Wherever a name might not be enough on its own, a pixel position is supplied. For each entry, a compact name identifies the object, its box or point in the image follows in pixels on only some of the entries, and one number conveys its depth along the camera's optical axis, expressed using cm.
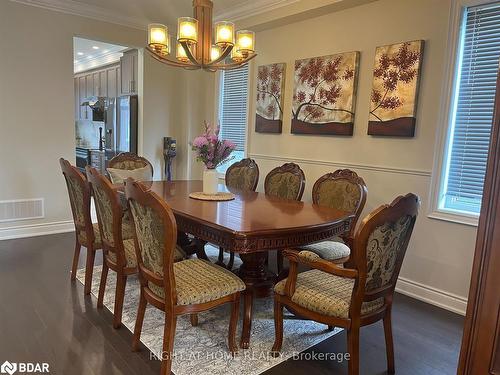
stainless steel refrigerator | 541
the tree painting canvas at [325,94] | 355
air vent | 421
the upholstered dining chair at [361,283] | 167
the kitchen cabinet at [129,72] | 560
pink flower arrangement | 279
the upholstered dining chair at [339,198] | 271
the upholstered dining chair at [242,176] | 385
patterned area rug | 203
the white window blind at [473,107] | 269
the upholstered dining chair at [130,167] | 380
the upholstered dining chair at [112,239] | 227
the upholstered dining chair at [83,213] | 271
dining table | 200
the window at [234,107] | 492
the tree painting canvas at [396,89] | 305
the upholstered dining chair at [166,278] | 177
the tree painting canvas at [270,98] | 427
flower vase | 294
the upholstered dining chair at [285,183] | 337
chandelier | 272
